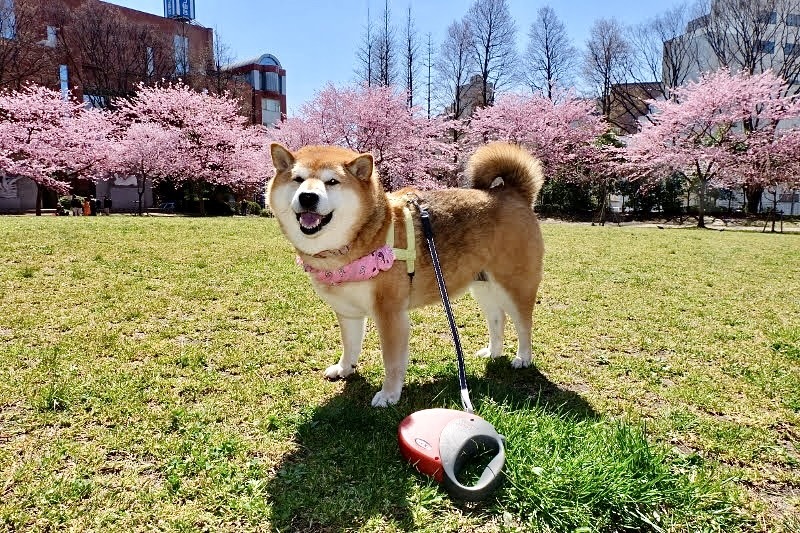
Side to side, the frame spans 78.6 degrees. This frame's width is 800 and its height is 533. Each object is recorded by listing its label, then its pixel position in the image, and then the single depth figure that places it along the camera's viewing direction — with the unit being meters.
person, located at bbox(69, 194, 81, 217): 26.62
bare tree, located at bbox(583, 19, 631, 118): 37.97
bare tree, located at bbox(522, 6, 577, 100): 38.56
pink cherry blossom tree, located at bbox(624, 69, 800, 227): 25.39
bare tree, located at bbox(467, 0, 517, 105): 37.69
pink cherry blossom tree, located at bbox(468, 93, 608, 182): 31.42
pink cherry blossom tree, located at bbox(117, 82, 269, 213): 26.62
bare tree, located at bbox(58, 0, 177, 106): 35.56
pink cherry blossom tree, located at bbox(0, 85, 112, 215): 23.31
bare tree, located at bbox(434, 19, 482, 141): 37.88
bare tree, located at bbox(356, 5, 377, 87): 35.81
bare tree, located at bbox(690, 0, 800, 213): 32.69
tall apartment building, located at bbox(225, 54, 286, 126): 49.28
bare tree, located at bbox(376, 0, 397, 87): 35.84
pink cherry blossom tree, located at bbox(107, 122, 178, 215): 26.39
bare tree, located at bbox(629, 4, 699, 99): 37.12
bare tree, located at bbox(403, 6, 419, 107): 36.34
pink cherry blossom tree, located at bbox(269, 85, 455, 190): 25.97
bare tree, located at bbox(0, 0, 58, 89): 29.97
